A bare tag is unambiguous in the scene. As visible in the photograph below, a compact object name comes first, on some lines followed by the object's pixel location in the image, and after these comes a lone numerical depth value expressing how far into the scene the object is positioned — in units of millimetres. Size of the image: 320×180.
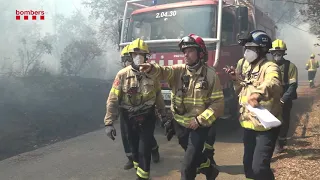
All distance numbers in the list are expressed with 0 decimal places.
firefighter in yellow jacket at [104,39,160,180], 3668
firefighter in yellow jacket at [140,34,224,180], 3086
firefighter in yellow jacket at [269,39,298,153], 4746
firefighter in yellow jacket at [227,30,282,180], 2807
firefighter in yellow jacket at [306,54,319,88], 12500
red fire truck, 6133
